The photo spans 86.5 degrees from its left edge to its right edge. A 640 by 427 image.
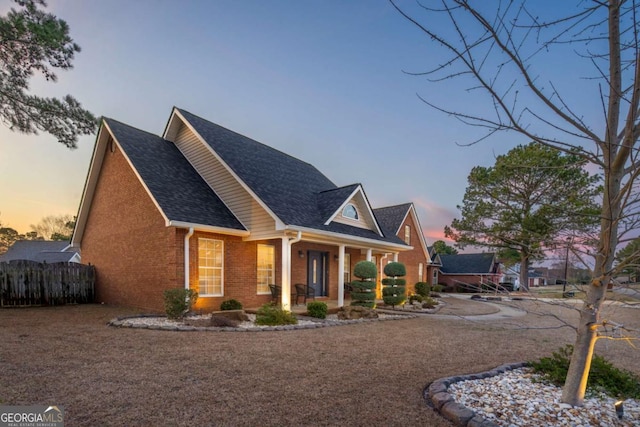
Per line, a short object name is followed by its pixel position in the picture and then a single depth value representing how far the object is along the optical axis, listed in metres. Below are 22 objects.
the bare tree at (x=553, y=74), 2.86
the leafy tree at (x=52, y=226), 50.67
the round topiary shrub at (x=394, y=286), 13.78
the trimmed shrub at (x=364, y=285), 12.77
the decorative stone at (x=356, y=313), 10.95
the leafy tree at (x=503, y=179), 25.62
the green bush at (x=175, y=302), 9.12
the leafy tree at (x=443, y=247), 63.09
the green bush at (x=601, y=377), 3.99
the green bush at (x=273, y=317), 8.98
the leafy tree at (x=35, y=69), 7.02
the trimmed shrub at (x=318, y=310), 10.54
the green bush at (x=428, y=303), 14.74
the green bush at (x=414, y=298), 15.69
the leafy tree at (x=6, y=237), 48.59
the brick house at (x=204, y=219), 10.88
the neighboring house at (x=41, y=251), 34.81
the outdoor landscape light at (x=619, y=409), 3.32
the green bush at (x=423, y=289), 20.50
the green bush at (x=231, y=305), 10.85
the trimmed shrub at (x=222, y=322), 8.45
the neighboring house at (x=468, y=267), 38.50
